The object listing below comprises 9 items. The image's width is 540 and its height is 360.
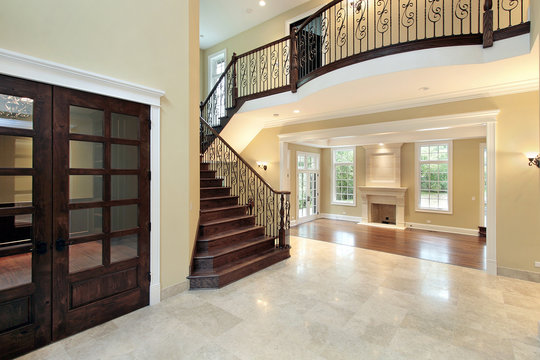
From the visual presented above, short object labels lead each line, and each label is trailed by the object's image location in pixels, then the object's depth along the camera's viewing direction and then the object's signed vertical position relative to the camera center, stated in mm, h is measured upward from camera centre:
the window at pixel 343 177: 9523 +82
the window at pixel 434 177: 7688 +63
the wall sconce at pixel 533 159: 3747 +309
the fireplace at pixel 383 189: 8367 -343
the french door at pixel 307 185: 8891 -238
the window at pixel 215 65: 8633 +4109
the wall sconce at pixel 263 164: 7063 +425
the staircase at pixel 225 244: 3722 -1158
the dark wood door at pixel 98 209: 2420 -324
